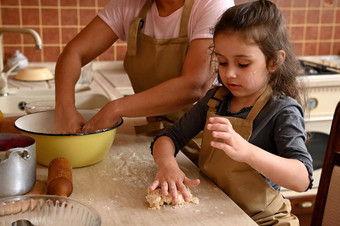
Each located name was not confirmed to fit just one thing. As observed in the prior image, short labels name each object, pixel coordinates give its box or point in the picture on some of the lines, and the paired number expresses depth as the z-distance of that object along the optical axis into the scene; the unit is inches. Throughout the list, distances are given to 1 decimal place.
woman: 50.4
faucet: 76.8
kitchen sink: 85.7
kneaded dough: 37.8
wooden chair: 45.8
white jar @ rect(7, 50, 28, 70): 101.1
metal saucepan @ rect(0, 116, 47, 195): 41.2
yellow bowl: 44.7
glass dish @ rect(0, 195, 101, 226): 33.7
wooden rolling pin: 38.1
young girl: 41.0
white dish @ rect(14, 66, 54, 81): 95.8
